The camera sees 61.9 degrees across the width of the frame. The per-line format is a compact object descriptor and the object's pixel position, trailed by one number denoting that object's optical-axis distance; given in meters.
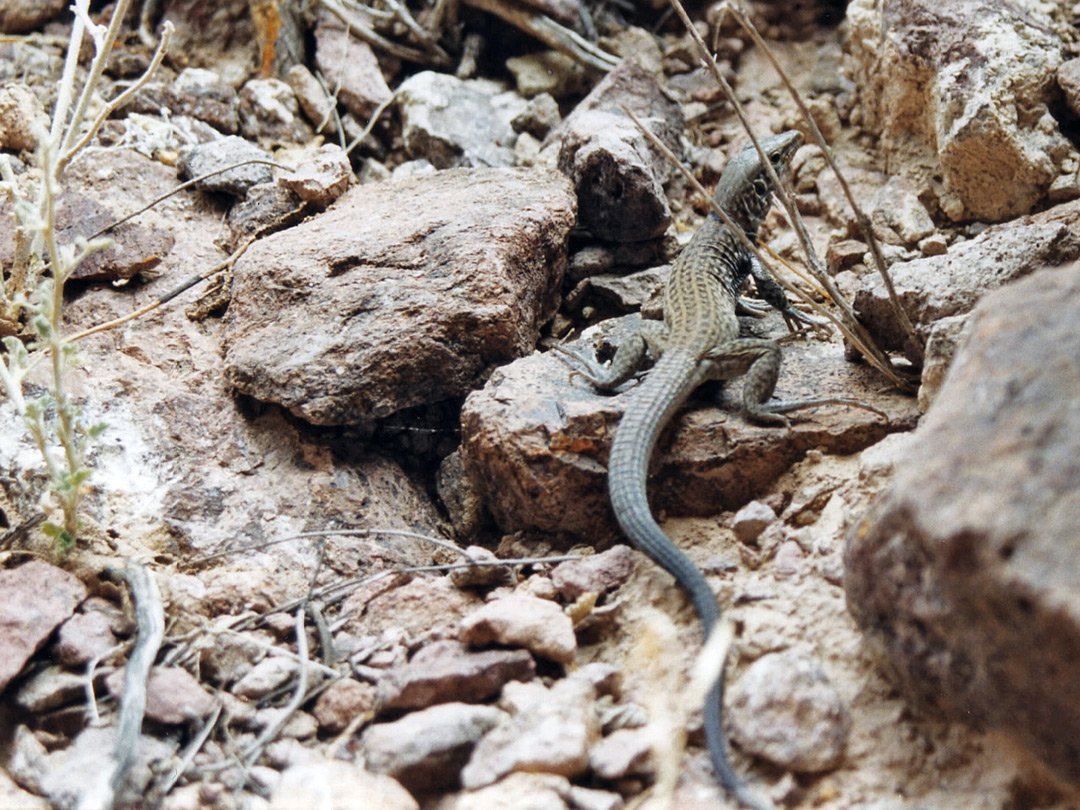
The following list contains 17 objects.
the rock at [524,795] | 2.08
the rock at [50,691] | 2.51
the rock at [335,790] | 2.10
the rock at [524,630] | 2.56
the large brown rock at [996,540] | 1.63
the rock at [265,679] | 2.65
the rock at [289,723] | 2.51
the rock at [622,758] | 2.17
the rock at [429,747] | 2.23
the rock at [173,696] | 2.48
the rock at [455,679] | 2.46
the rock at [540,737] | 2.15
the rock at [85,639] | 2.62
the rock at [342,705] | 2.53
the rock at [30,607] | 2.54
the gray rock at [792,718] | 2.12
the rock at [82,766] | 2.27
